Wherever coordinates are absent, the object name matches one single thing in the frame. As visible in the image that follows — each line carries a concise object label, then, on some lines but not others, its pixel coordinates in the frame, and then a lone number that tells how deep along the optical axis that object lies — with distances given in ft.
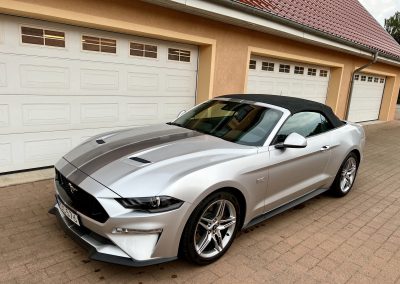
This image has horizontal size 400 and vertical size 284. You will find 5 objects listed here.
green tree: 103.09
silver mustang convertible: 8.04
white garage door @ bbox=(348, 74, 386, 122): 40.81
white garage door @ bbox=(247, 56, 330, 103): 26.84
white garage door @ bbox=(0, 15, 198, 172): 15.10
